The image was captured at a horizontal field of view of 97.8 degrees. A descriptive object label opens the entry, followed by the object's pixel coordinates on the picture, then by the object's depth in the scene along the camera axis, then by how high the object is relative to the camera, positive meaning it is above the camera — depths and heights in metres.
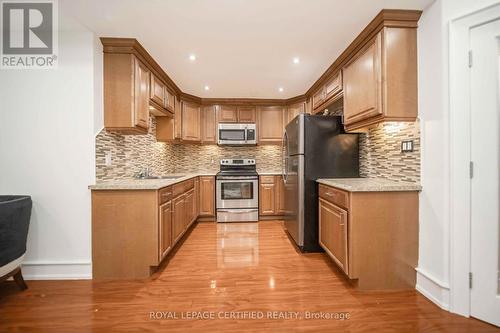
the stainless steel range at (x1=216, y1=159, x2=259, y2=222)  4.09 -0.60
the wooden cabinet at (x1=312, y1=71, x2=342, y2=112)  2.66 +1.00
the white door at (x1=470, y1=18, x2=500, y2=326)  1.49 -0.05
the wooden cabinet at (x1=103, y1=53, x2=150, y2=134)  2.22 +0.76
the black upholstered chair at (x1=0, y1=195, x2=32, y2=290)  1.69 -0.56
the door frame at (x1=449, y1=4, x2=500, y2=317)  1.57 +0.00
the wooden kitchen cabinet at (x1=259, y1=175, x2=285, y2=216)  4.20 -0.58
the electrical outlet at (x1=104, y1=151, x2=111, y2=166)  2.25 +0.08
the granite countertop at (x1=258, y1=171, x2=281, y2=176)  4.21 -0.15
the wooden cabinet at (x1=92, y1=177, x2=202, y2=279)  2.07 -0.65
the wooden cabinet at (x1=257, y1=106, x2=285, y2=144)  4.42 +0.84
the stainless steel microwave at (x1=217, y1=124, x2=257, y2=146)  4.29 +0.62
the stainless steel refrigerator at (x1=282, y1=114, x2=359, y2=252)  2.66 +0.05
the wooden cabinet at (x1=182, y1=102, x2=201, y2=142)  4.00 +0.83
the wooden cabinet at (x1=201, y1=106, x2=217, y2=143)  4.36 +0.83
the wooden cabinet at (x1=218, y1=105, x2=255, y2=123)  4.36 +1.03
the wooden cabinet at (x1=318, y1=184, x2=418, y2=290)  1.87 -0.64
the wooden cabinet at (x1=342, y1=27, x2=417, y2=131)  1.88 +0.79
